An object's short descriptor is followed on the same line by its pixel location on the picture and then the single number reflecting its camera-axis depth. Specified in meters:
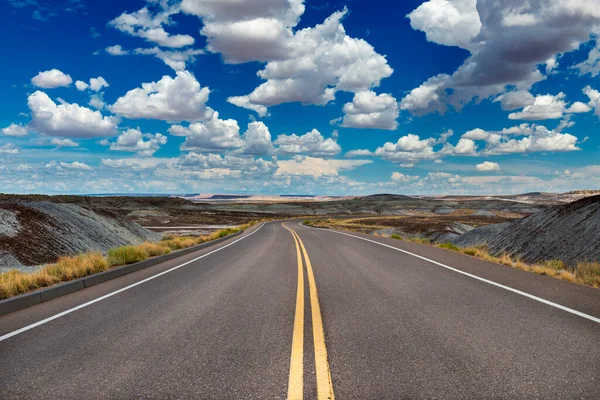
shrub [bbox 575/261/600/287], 9.72
